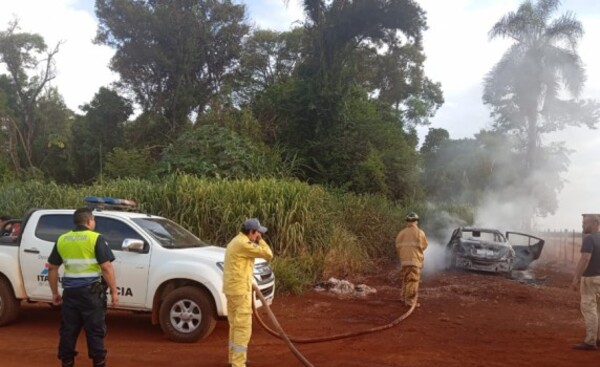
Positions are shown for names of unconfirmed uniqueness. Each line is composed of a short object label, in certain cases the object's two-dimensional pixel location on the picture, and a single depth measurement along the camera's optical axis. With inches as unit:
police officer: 217.6
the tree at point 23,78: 1414.9
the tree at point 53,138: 1242.0
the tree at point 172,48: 1099.3
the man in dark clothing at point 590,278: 283.1
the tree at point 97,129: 1079.0
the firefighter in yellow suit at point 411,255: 405.6
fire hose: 244.1
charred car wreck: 594.5
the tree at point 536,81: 1071.6
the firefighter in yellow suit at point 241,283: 233.1
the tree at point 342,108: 844.0
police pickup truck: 287.1
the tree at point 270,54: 1299.2
